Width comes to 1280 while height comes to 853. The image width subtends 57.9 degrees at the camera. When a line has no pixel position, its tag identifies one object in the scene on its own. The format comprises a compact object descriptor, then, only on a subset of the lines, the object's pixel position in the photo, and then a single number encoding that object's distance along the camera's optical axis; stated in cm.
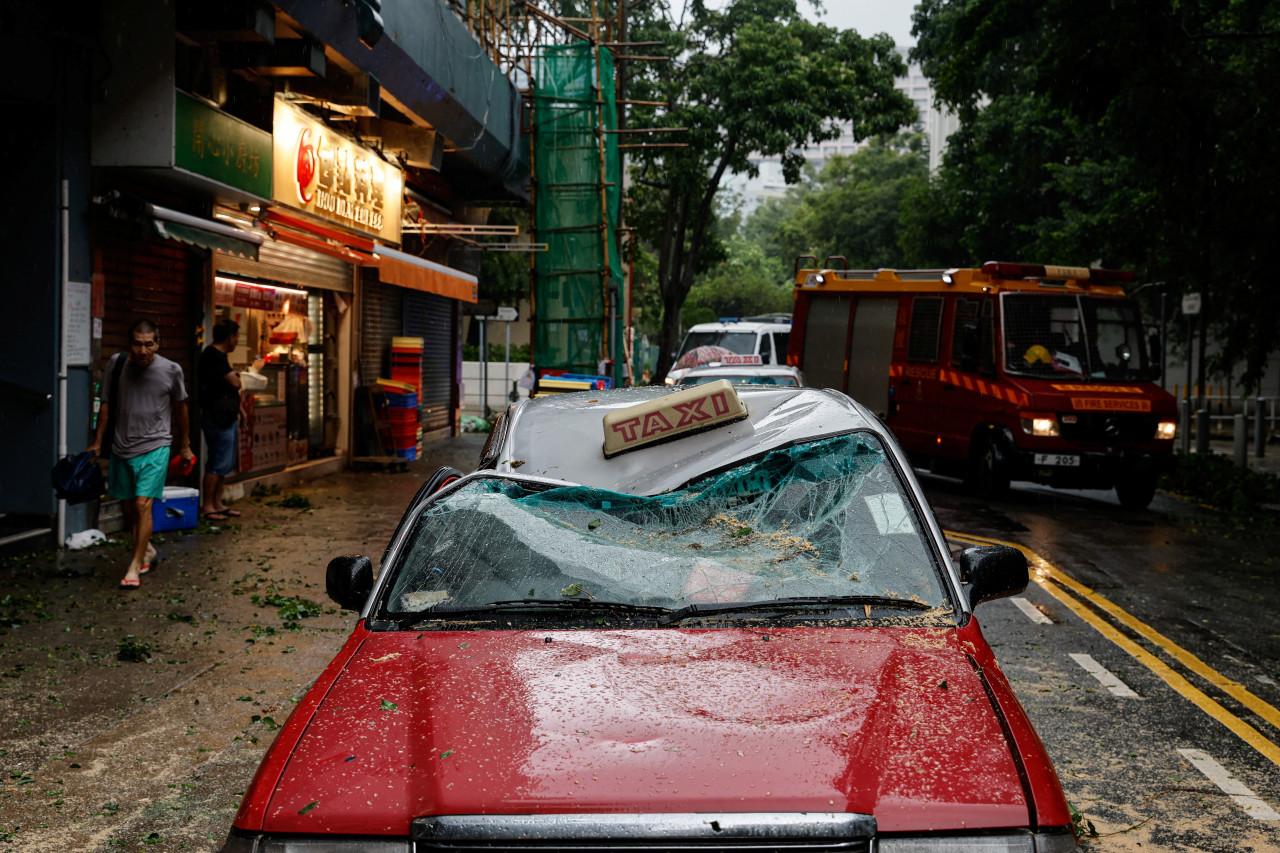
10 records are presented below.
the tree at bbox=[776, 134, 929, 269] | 5606
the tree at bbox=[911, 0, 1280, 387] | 1230
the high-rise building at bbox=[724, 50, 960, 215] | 10419
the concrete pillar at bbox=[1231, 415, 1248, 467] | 1639
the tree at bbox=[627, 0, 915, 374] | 2767
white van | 2166
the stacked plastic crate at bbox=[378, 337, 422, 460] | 1698
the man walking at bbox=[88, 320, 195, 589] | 802
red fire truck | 1327
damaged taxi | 229
